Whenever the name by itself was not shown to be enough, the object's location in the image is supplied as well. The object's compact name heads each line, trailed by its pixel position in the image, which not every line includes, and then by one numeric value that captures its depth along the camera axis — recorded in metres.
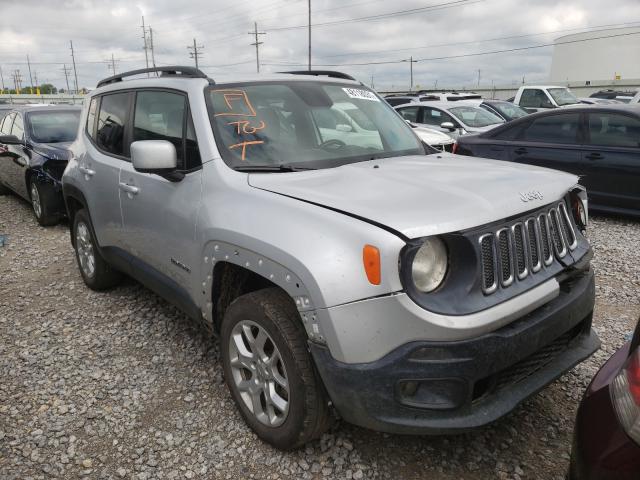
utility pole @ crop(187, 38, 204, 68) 71.54
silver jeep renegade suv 1.99
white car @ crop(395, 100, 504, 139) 10.90
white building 57.84
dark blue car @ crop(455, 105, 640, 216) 6.46
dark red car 1.39
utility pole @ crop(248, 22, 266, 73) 61.34
